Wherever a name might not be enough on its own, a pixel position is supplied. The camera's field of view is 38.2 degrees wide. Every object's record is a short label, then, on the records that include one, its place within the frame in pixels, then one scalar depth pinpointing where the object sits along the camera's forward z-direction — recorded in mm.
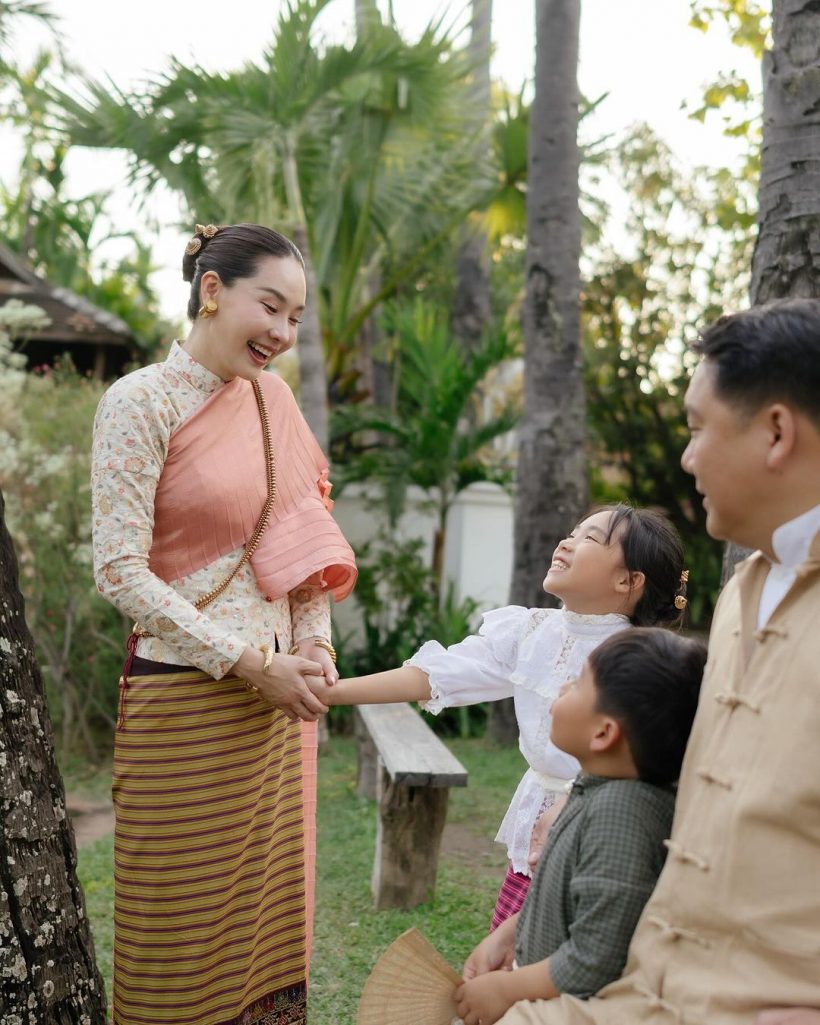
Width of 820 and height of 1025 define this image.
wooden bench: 4922
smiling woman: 2600
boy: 1732
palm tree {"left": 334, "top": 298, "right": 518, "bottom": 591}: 9992
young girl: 2502
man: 1534
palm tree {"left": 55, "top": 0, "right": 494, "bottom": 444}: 8352
